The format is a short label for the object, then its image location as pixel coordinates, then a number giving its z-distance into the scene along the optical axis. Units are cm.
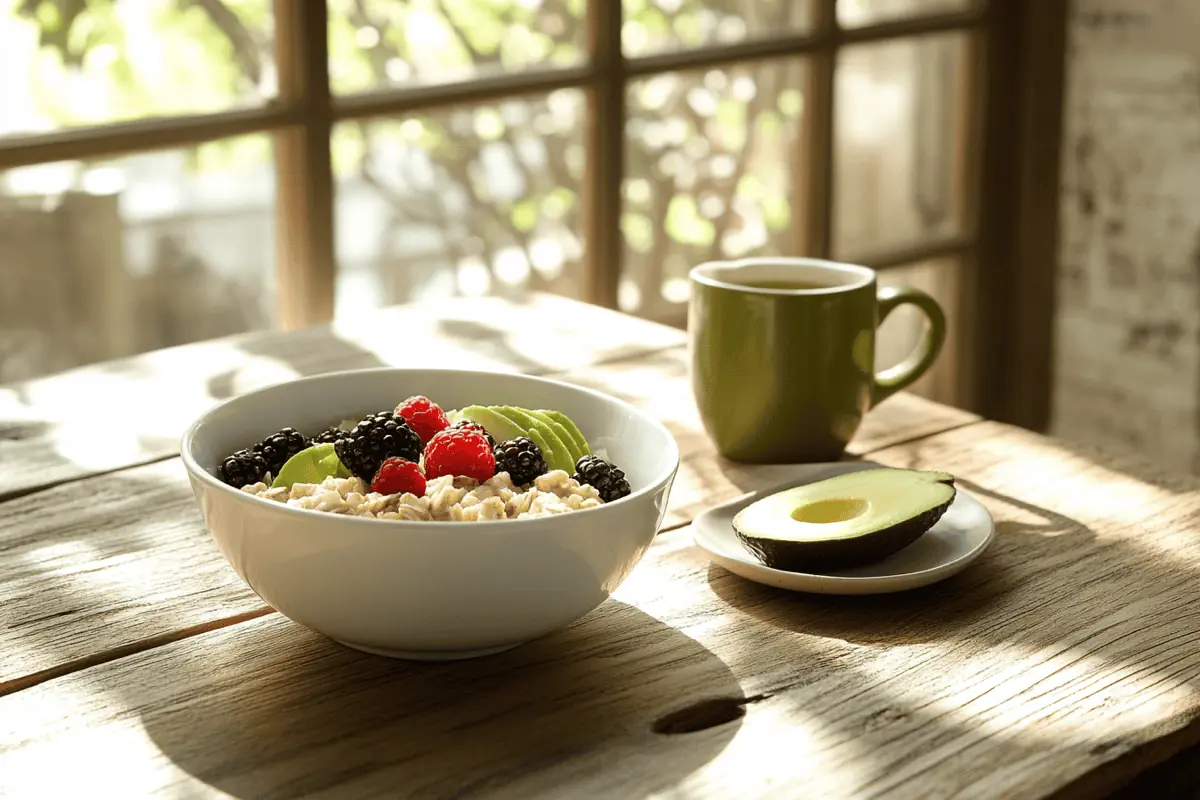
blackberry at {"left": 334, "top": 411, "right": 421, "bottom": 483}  95
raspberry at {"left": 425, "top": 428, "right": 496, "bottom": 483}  95
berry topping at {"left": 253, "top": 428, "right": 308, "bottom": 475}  98
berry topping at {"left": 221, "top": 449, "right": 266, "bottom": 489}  97
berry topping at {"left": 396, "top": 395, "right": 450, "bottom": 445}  100
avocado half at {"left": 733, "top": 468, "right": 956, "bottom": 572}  100
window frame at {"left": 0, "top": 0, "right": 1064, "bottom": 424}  158
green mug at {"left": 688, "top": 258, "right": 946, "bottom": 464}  113
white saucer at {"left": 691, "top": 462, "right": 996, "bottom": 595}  99
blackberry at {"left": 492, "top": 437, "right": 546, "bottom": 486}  96
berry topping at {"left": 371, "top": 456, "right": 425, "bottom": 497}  94
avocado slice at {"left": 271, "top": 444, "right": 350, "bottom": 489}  97
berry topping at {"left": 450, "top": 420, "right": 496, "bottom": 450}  97
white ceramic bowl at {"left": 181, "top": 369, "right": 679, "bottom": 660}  90
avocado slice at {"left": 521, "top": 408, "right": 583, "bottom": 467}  101
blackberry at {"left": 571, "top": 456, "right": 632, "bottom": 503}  97
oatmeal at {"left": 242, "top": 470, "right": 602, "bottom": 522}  93
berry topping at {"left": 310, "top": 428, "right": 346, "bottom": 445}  99
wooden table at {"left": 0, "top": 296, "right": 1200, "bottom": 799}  88
